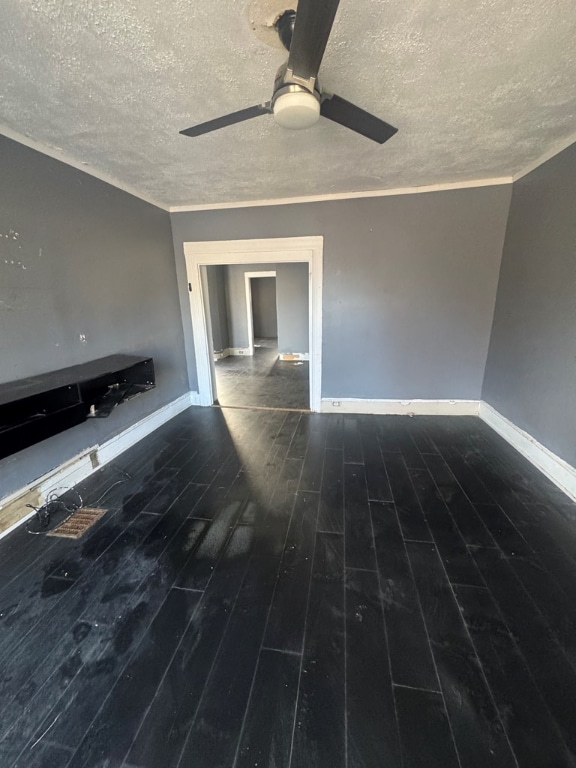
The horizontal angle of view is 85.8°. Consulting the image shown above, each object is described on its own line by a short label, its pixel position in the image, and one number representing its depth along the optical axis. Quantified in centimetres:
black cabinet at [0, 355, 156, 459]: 175
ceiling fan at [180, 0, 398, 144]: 89
